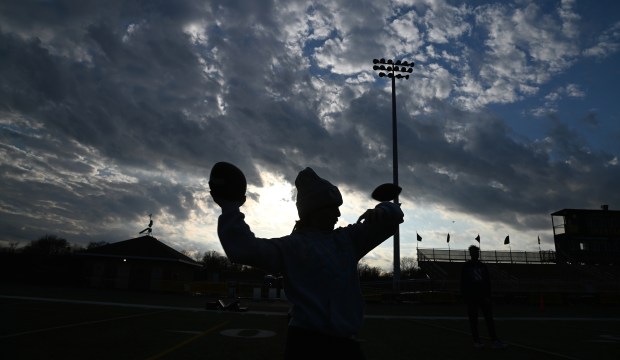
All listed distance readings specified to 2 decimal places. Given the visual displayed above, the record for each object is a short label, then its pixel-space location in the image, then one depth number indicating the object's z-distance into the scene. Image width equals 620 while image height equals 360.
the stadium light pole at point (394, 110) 24.20
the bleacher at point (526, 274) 30.36
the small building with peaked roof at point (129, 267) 39.00
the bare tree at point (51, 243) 86.15
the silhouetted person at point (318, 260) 2.14
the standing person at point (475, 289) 7.92
